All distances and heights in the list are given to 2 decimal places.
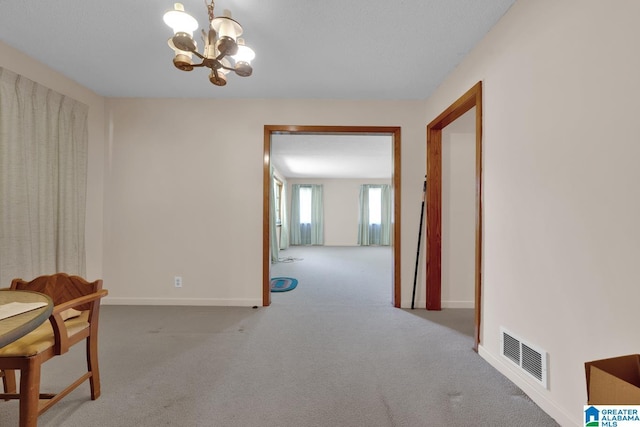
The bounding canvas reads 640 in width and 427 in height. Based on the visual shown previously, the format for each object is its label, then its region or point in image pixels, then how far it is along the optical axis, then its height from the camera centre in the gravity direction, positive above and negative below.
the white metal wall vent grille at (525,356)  1.34 -0.81
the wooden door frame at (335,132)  2.79 +0.29
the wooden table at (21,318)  0.69 -0.33
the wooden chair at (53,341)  1.01 -0.57
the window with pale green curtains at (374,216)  8.45 -0.05
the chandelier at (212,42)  1.22 +0.89
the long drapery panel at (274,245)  5.31 -0.69
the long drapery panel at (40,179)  1.94 +0.29
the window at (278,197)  6.86 +0.47
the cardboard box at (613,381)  0.75 -0.53
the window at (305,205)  8.62 +0.31
